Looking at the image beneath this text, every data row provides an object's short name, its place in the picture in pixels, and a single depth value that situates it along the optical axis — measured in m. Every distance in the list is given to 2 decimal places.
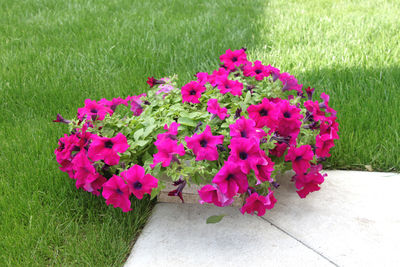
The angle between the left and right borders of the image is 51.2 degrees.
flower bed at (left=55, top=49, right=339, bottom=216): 1.72
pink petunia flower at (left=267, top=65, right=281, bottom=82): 2.35
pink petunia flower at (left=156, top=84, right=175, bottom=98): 2.33
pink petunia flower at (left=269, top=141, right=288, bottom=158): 2.00
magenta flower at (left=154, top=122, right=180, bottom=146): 1.83
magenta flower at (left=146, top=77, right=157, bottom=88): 2.41
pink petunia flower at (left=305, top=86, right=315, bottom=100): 2.20
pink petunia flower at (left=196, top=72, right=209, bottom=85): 2.34
